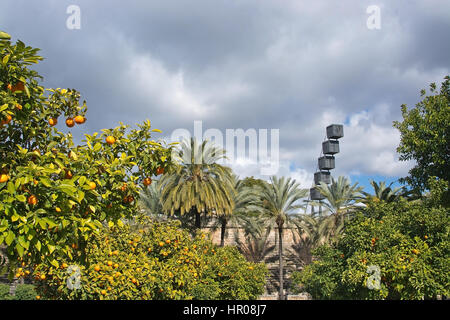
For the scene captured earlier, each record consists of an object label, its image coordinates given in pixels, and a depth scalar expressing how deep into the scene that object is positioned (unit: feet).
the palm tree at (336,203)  70.08
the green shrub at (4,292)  57.45
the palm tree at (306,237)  74.37
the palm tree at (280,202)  77.61
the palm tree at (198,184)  63.41
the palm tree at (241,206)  73.82
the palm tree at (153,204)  75.77
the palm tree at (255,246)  86.34
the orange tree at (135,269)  26.63
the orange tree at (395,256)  29.60
